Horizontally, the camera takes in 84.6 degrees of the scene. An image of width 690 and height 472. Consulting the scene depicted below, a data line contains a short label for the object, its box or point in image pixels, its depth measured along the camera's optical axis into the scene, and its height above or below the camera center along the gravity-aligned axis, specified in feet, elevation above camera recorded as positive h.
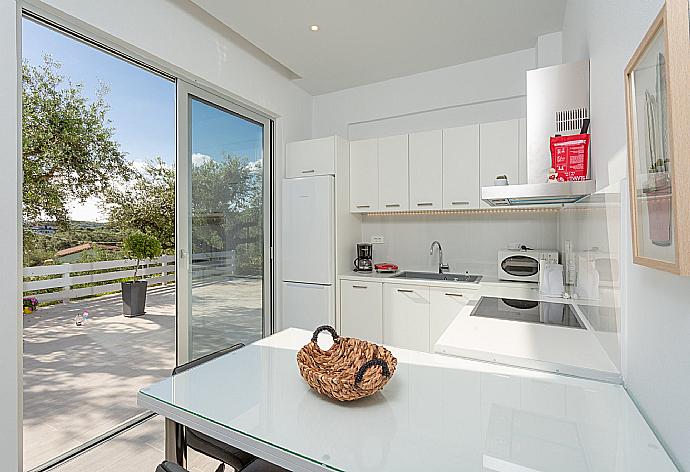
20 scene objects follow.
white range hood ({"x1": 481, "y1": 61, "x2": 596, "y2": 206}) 6.21 +2.12
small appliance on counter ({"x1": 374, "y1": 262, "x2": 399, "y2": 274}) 12.60 -0.89
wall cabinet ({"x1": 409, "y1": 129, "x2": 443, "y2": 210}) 11.44 +2.17
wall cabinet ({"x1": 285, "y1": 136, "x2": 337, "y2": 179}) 12.12 +2.80
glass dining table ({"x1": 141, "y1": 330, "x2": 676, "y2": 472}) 2.56 -1.44
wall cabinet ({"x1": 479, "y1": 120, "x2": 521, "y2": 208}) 10.51 +2.51
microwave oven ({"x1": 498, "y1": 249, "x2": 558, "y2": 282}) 10.18 -0.64
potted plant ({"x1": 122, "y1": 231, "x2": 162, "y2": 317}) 8.15 -0.79
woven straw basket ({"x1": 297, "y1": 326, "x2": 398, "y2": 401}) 3.20 -1.12
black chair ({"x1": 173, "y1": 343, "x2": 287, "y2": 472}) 3.98 -2.20
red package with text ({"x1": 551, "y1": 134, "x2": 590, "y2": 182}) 6.02 +1.33
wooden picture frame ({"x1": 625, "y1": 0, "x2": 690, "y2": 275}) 2.13 +0.64
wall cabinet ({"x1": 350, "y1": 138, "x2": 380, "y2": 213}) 12.46 +2.19
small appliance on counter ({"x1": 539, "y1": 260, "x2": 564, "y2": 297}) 8.45 -0.94
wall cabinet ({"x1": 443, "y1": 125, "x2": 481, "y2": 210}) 10.98 +2.13
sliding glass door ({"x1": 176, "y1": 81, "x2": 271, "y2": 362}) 9.29 +0.57
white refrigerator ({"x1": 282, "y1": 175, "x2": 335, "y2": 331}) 11.89 -0.30
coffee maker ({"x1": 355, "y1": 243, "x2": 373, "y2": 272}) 12.79 -0.55
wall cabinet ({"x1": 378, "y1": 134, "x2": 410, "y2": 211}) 11.97 +2.17
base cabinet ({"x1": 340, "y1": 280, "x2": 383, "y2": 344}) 11.39 -2.09
